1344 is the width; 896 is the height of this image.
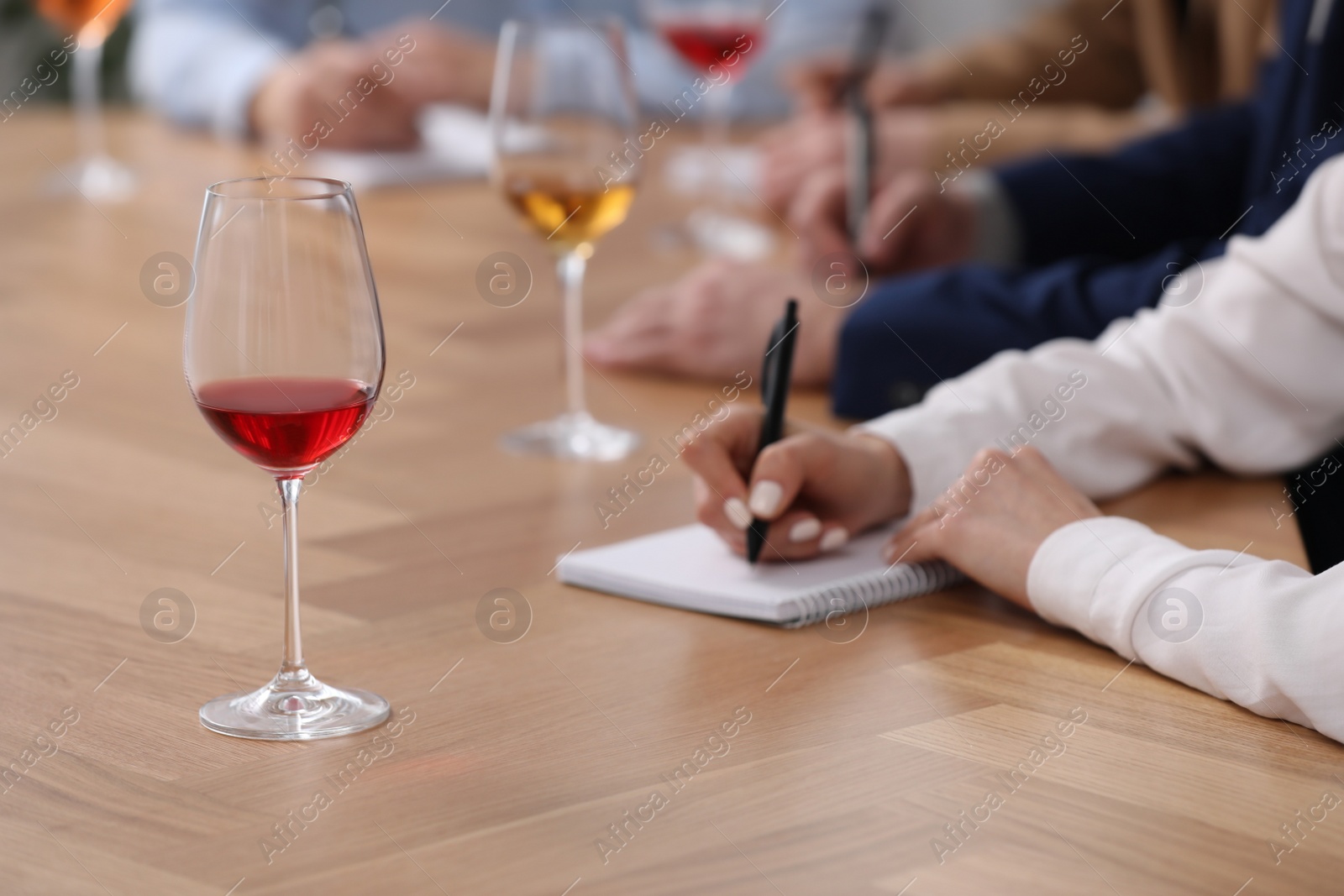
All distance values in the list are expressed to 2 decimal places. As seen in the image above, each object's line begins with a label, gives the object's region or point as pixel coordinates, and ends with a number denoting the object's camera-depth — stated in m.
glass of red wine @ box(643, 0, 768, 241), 2.76
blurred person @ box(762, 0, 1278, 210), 2.99
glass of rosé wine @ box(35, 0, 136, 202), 2.92
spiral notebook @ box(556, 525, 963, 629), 1.79
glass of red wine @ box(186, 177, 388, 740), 1.64
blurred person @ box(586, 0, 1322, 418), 2.14
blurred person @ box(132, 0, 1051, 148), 3.31
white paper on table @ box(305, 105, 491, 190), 3.07
